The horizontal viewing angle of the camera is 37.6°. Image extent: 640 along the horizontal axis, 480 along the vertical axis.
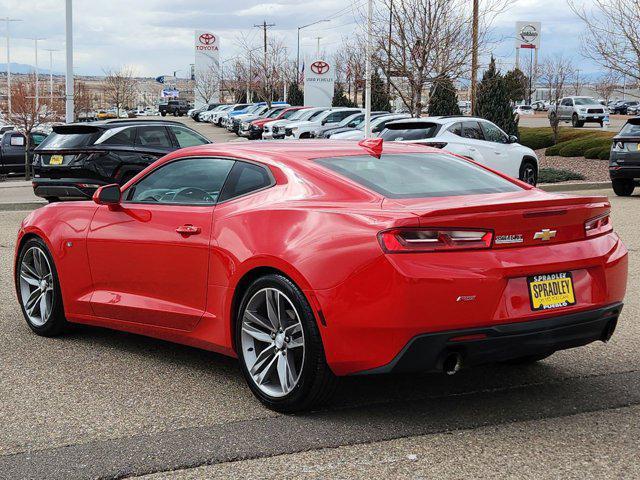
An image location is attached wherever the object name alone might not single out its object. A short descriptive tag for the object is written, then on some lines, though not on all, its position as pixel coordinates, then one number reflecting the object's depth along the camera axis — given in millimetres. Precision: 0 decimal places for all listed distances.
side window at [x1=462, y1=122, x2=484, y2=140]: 19703
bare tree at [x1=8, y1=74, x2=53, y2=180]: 28953
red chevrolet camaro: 4516
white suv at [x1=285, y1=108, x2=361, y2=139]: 36375
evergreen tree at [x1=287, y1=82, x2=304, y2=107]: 74562
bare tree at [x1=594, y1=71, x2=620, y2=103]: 88381
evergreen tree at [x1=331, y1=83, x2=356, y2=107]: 62875
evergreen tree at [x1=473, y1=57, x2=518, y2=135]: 34688
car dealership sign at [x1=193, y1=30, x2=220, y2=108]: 96188
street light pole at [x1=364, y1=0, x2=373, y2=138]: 28219
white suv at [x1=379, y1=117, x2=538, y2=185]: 19014
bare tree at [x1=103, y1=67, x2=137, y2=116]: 125500
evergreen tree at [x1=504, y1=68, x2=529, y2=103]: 58869
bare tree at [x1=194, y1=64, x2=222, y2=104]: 99562
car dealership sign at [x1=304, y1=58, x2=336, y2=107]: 58000
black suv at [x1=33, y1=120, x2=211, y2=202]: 16047
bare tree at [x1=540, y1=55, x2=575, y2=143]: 35969
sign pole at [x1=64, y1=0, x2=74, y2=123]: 24391
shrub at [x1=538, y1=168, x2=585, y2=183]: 22719
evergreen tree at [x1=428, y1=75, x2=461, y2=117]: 38906
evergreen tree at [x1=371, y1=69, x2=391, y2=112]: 50206
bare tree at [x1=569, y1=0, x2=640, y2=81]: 28031
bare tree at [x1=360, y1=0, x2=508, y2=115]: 27891
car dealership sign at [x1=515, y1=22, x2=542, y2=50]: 101062
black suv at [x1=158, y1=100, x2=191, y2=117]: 99188
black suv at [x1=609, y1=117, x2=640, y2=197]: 18781
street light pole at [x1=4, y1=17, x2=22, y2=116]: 77525
